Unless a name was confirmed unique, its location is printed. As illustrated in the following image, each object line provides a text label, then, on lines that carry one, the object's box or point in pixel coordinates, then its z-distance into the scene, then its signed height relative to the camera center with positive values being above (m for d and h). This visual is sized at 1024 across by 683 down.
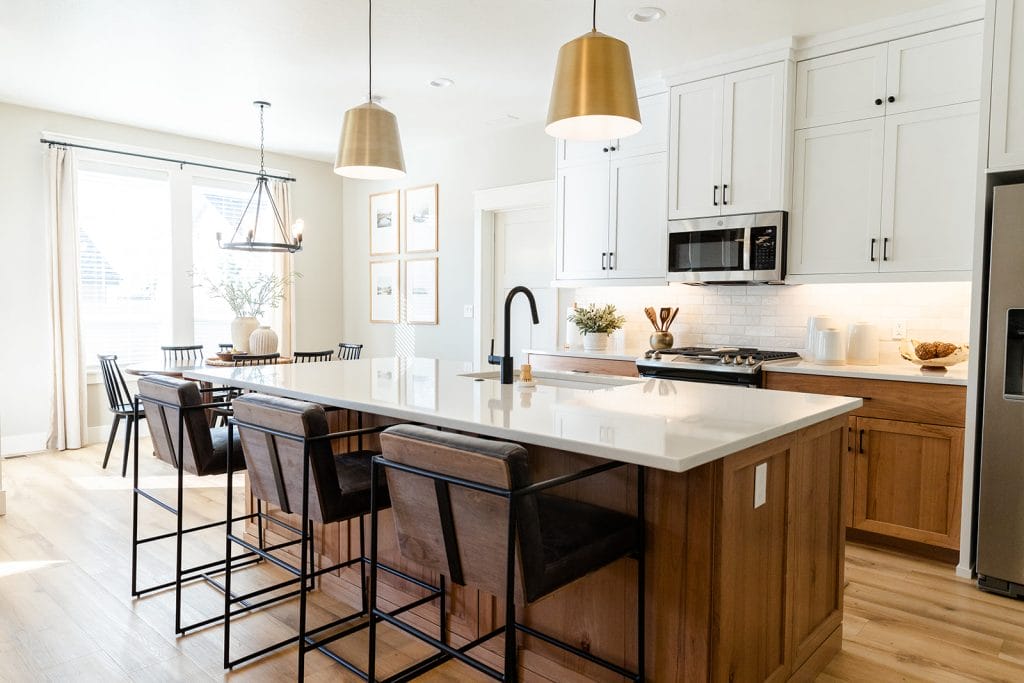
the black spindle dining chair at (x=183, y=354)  5.44 -0.40
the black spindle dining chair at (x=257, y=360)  4.82 -0.39
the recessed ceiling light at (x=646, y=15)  3.43 +1.57
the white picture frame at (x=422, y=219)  6.38 +0.89
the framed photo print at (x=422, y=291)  6.41 +0.18
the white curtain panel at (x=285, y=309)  6.79 -0.01
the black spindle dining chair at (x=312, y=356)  5.55 -0.42
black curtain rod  5.29 +1.32
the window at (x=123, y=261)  5.64 +0.39
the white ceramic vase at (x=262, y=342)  5.03 -0.26
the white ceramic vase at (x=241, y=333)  5.13 -0.20
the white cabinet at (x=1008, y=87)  2.88 +1.01
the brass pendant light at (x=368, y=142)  2.88 +0.73
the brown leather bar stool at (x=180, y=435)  2.49 -0.51
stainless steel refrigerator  2.85 -0.43
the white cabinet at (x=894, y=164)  3.33 +0.81
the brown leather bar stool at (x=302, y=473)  2.01 -0.54
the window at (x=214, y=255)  6.29 +0.51
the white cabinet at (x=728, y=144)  3.88 +1.04
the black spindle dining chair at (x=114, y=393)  4.86 -0.66
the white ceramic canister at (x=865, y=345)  3.85 -0.18
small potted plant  4.79 -0.10
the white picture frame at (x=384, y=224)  6.77 +0.89
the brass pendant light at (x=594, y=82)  2.12 +0.74
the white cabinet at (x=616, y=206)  4.51 +0.76
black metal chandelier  4.70 +0.46
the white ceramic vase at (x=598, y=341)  4.79 -0.21
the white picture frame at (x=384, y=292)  6.81 +0.18
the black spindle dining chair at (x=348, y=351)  5.87 -0.39
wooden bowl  3.37 -0.21
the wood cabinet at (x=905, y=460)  3.15 -0.71
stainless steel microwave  3.90 +0.39
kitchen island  1.67 -0.56
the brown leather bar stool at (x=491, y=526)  1.48 -0.54
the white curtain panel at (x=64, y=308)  5.30 -0.02
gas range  3.71 -0.31
